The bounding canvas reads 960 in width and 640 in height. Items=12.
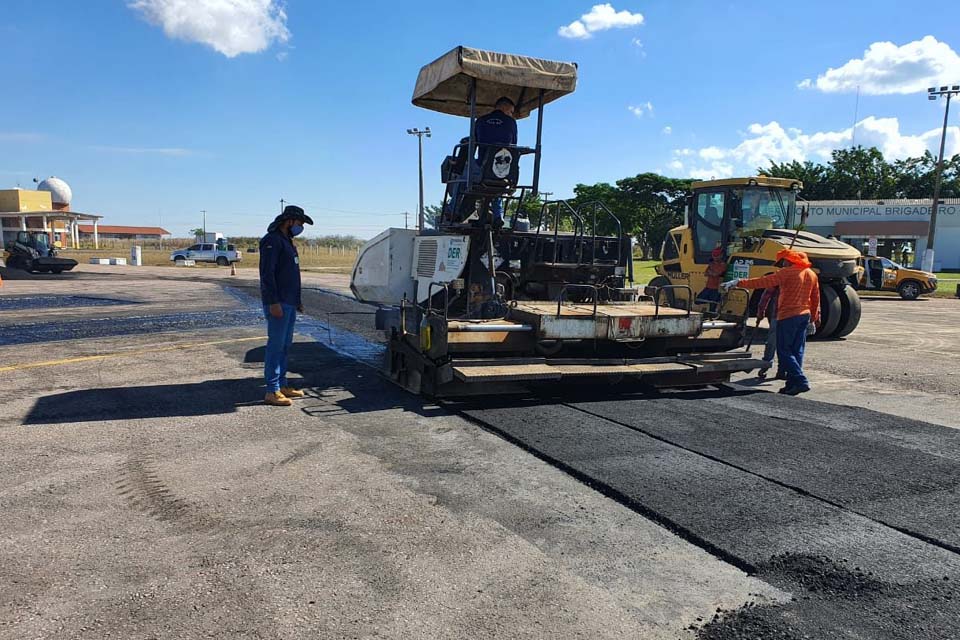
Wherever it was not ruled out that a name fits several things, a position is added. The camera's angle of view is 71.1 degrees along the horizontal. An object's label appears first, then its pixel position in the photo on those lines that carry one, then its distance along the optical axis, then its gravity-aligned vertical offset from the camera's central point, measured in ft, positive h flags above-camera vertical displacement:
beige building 164.08 +6.05
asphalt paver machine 20.44 -1.72
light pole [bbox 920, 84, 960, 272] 97.01 +10.46
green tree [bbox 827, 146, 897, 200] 185.37 +22.11
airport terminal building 144.77 +7.25
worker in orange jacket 24.71 -1.64
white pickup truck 153.07 -3.92
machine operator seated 23.61 +3.23
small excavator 91.40 -3.33
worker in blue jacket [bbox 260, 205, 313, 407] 20.10 -1.61
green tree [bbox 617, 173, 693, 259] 195.72 +14.23
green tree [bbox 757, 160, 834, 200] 187.93 +22.01
